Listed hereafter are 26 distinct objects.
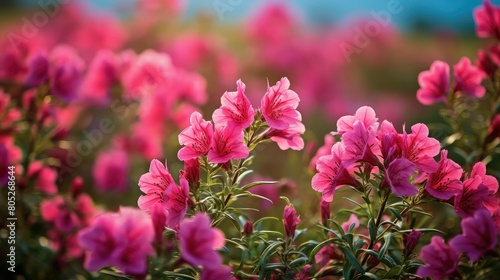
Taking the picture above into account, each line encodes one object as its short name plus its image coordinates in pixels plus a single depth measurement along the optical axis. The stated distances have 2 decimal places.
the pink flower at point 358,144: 1.33
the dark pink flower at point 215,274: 1.30
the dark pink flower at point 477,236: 1.32
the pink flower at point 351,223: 1.40
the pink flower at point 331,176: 1.35
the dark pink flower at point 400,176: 1.31
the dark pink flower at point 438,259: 1.34
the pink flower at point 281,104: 1.36
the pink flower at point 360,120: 1.36
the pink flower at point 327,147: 1.48
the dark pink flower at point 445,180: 1.33
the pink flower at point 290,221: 1.37
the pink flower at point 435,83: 1.52
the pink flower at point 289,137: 1.39
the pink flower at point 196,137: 1.35
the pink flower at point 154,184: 1.35
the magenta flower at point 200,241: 1.28
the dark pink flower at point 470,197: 1.34
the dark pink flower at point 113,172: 1.95
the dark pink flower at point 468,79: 1.53
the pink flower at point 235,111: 1.34
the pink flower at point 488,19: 1.54
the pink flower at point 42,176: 1.64
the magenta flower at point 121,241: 1.28
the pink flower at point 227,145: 1.34
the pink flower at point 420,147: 1.33
